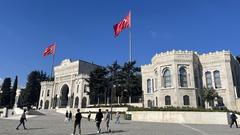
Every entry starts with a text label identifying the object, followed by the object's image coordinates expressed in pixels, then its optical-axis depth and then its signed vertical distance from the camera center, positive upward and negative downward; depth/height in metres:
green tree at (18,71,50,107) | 76.31 +4.22
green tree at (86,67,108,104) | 52.09 +5.15
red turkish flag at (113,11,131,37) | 46.08 +16.50
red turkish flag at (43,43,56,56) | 60.06 +14.49
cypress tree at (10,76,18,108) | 77.96 +3.49
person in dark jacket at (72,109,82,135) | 13.70 -0.90
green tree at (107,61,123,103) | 48.34 +5.35
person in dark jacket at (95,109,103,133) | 15.03 -0.98
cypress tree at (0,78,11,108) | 76.81 +3.46
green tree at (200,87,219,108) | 37.19 +1.80
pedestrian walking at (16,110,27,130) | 17.05 -1.09
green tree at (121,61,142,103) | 47.62 +5.46
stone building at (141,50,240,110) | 38.12 +4.99
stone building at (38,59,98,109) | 64.19 +5.31
